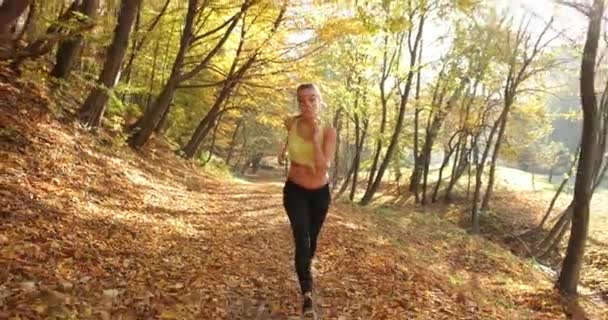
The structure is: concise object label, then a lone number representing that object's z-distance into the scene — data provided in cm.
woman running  456
